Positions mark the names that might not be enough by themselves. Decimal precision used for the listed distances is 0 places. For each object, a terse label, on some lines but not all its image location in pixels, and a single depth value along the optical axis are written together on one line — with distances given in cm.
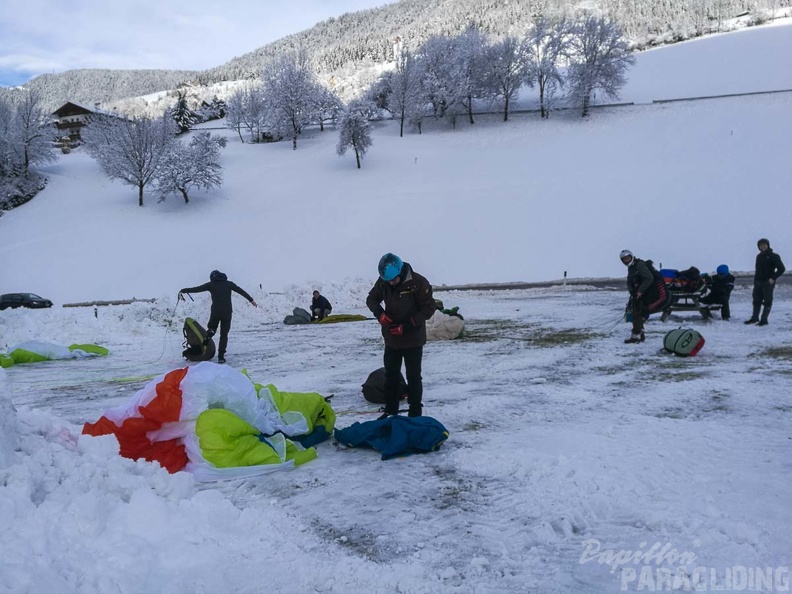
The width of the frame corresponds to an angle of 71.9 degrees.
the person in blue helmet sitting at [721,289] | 1234
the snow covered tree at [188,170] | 4116
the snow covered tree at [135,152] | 4159
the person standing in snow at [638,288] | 1008
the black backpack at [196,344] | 1067
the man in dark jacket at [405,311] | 592
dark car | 2497
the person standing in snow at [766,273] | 1130
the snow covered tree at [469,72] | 5394
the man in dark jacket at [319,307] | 1661
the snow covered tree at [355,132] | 4438
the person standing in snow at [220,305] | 1074
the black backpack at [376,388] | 714
